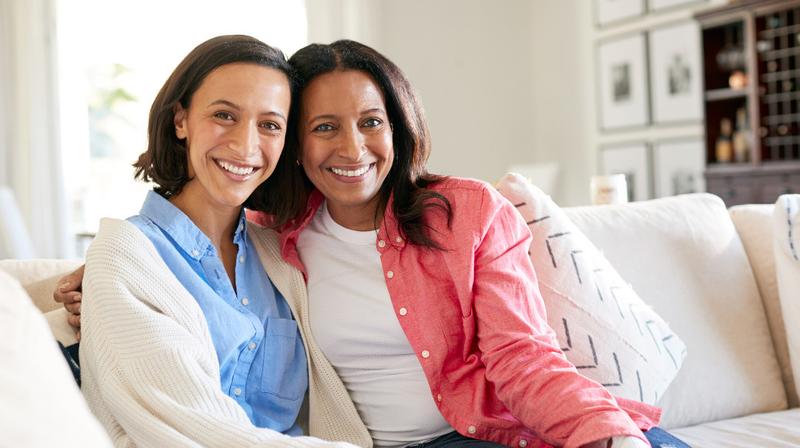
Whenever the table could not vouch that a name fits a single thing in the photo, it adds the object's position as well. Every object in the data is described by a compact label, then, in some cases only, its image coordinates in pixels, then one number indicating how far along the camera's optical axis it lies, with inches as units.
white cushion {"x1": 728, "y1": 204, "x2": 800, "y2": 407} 84.2
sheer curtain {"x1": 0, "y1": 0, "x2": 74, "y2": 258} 198.8
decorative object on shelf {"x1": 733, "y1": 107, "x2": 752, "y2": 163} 197.5
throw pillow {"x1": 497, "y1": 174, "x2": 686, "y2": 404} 69.3
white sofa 77.9
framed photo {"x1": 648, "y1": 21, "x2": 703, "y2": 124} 223.6
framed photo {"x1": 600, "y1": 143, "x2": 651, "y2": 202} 240.2
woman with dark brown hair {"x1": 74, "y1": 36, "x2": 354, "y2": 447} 48.6
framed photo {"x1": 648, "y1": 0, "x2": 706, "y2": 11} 227.3
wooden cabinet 185.2
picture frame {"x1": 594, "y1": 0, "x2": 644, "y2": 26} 239.6
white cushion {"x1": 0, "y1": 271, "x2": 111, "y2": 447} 27.4
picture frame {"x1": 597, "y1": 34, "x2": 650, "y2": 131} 240.8
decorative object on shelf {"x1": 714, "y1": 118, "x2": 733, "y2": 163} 201.5
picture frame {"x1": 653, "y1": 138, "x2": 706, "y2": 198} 224.1
